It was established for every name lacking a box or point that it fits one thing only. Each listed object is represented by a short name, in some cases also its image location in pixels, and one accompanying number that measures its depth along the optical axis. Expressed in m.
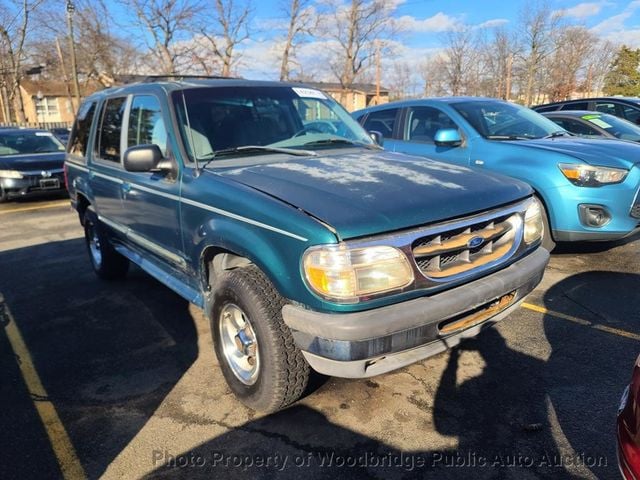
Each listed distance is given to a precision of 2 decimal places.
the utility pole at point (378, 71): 36.93
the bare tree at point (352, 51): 37.78
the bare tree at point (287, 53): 34.57
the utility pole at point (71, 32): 20.84
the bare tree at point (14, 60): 26.97
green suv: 2.23
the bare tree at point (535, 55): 41.66
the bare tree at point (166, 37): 30.89
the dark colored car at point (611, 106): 9.45
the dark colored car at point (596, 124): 7.19
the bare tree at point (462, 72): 43.19
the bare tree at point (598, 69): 39.06
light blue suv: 4.57
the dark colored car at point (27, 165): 10.02
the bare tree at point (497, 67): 42.31
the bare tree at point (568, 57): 37.97
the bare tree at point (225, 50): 32.50
